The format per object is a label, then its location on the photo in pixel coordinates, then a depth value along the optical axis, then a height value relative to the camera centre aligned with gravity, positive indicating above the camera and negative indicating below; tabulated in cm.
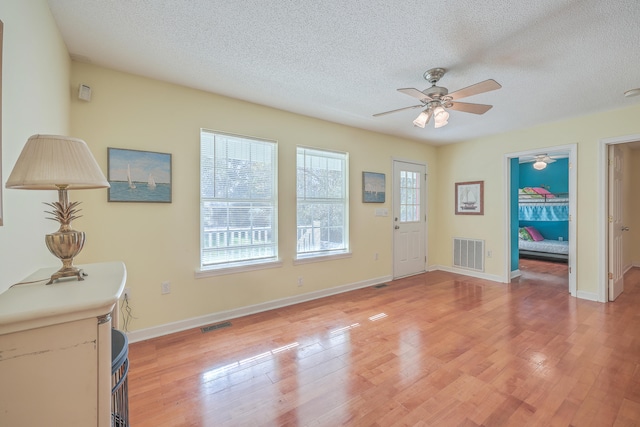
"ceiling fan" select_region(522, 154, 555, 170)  552 +111
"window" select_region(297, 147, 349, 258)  361 +15
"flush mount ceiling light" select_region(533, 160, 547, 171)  562 +102
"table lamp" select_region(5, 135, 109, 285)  102 +15
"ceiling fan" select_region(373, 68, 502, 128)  232 +99
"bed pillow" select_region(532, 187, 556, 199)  653 +52
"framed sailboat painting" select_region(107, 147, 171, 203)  242 +36
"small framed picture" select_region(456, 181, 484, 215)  471 +28
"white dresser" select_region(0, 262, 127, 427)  81 -45
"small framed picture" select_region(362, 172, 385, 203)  423 +42
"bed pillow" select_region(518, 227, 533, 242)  645 -51
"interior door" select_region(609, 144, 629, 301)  351 -14
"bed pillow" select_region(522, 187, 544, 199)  665 +51
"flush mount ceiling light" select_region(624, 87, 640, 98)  279 +126
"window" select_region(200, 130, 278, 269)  292 +15
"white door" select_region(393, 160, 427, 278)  471 -8
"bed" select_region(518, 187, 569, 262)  586 -9
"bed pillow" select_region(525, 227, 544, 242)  645 -49
